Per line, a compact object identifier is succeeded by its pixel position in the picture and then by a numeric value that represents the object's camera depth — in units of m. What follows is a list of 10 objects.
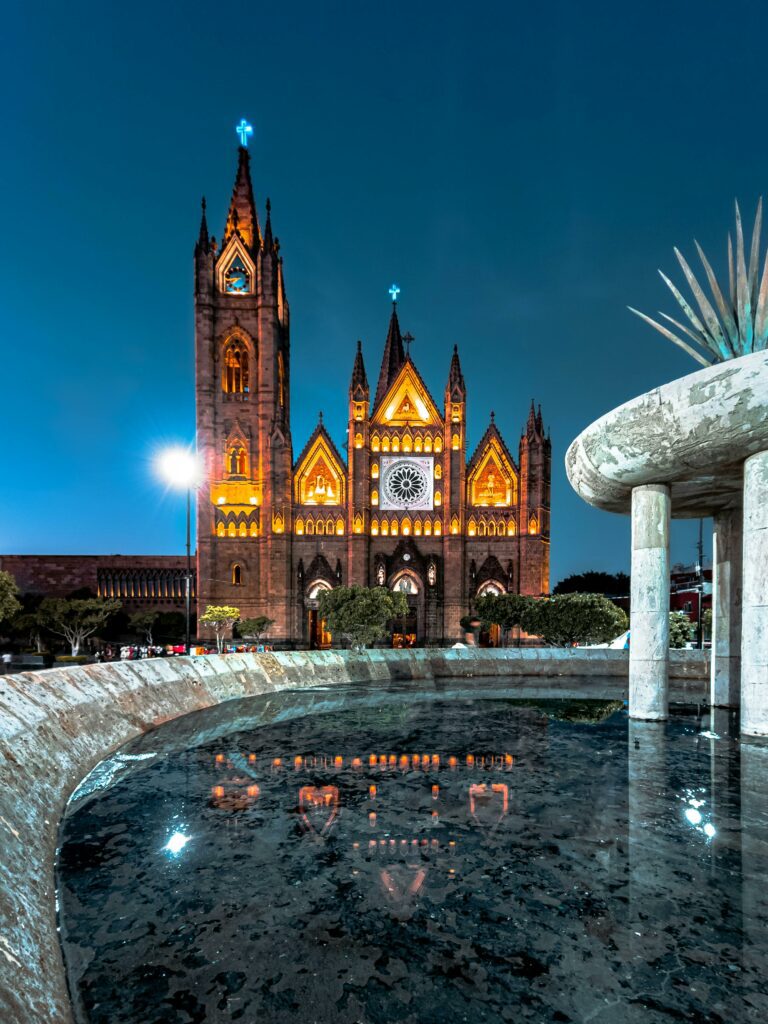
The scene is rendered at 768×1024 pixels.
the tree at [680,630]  25.84
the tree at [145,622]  46.53
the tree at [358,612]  28.61
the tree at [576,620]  23.23
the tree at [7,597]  25.92
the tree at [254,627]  45.28
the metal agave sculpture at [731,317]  7.29
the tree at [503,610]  38.38
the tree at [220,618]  42.58
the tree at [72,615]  36.47
